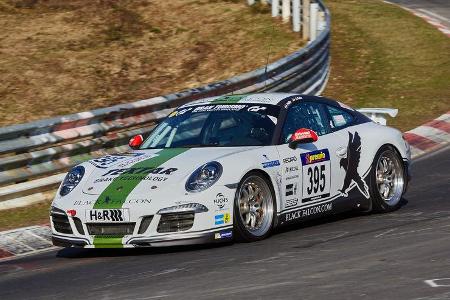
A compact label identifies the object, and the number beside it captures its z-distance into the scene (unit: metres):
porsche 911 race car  18.36
